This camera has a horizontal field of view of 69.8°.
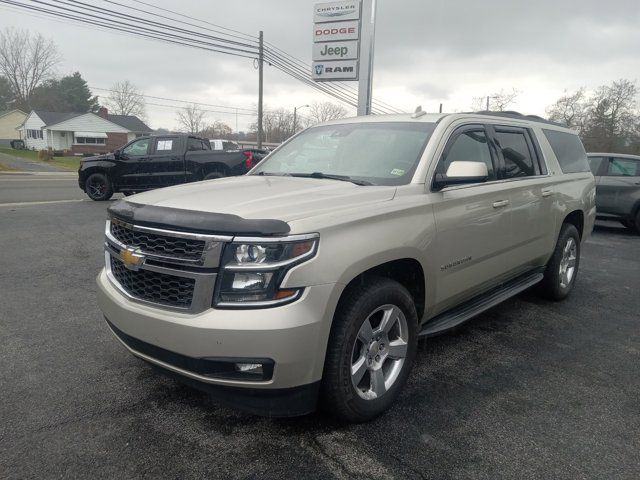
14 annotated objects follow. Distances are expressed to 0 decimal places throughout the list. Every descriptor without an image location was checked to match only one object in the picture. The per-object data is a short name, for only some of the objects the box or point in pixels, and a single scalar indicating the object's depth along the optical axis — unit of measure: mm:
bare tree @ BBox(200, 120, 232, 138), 80250
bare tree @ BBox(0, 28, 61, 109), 69500
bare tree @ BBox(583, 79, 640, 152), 47312
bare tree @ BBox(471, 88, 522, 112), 55866
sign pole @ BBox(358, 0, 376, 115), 12977
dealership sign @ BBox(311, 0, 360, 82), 14203
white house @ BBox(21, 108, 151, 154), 59000
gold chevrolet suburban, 2174
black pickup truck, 13023
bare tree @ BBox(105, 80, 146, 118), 80375
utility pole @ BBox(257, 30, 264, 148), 27141
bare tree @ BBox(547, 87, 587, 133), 56562
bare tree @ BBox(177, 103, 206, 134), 77875
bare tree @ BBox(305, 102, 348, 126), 68588
